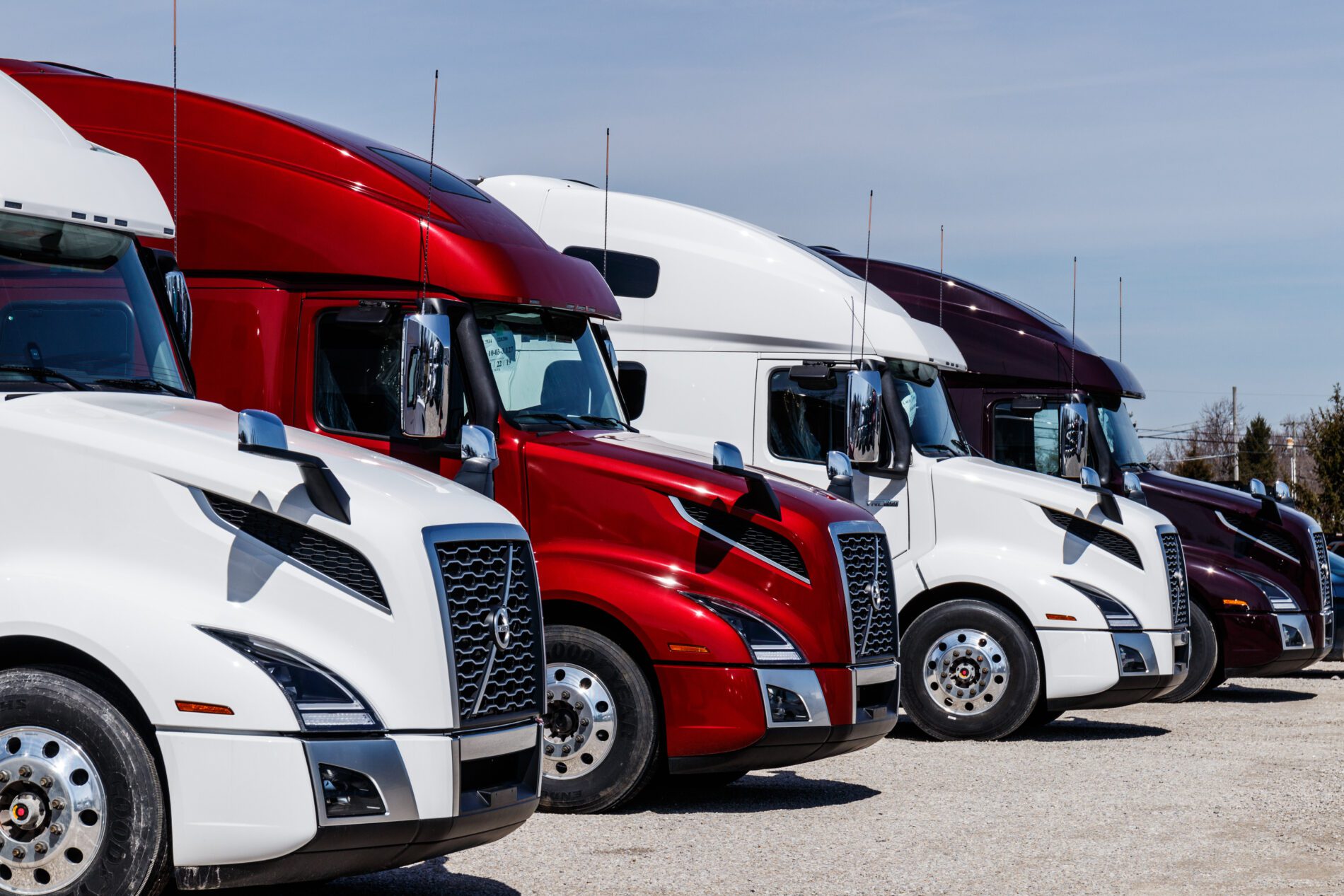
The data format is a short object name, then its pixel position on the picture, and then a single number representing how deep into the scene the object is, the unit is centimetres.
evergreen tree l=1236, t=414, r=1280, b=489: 8425
